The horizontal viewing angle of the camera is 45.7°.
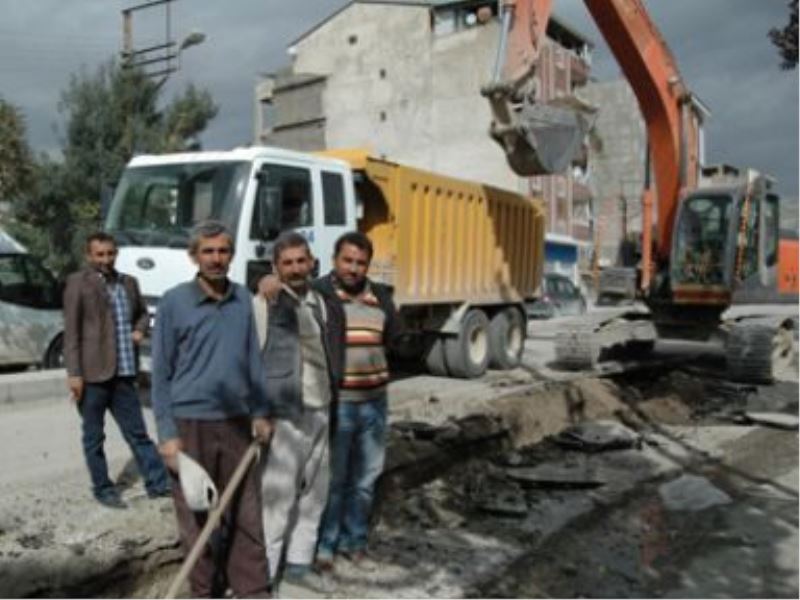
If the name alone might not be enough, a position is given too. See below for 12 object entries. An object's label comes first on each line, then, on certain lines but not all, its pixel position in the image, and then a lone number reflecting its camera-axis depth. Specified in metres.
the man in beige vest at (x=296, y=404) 4.52
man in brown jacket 5.82
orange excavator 12.19
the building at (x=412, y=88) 40.41
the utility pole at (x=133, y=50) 24.27
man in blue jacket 4.19
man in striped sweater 4.93
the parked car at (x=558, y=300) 26.73
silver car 11.70
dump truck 9.70
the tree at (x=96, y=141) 24.69
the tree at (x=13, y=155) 12.79
